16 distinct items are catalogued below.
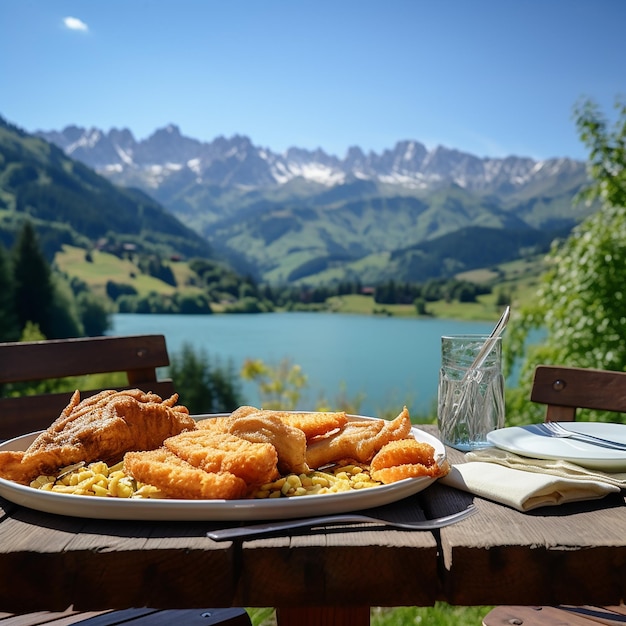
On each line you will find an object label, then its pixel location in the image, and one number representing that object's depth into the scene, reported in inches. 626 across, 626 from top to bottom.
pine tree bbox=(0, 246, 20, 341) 964.6
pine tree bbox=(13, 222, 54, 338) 1016.2
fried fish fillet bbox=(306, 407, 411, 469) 57.5
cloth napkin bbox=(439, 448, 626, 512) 50.5
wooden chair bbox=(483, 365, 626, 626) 80.9
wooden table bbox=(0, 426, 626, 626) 41.7
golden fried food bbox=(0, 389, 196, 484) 54.3
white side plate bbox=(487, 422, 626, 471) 58.2
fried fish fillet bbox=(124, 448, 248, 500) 47.1
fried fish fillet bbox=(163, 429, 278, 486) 49.0
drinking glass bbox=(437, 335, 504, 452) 69.7
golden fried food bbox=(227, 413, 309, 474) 53.4
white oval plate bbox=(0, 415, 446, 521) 45.3
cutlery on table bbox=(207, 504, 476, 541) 43.3
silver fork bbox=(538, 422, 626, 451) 65.3
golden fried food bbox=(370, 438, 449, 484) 52.2
